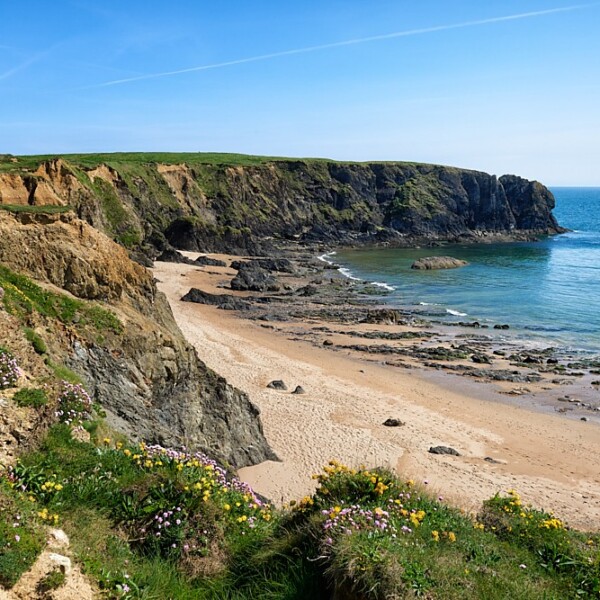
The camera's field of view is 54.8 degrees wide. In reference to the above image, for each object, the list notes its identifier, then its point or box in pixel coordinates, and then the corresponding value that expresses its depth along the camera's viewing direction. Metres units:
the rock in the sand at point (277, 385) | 25.28
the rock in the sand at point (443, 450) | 19.72
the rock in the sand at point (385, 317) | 42.72
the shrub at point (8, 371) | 8.72
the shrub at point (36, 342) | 10.48
